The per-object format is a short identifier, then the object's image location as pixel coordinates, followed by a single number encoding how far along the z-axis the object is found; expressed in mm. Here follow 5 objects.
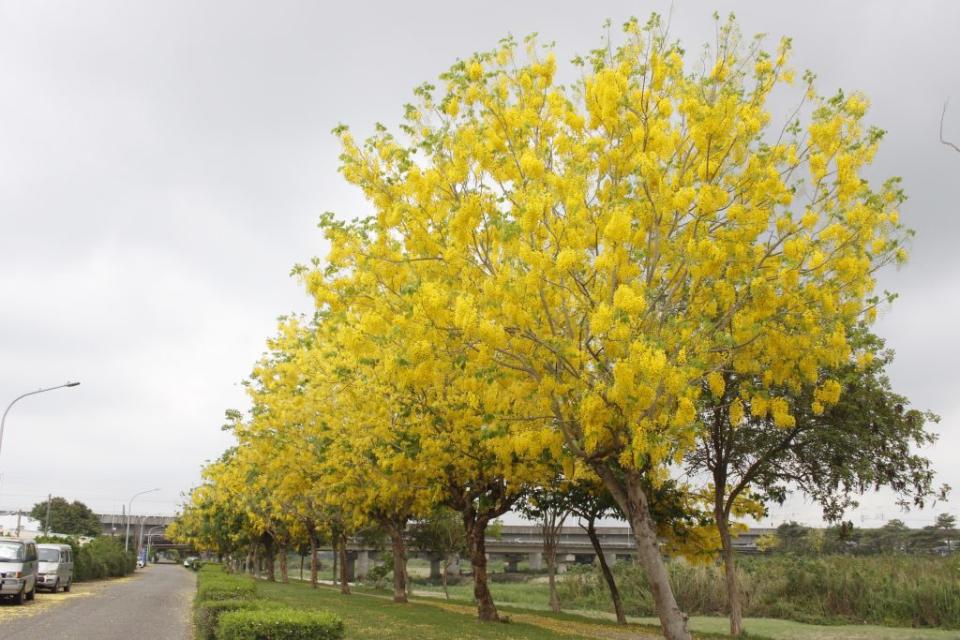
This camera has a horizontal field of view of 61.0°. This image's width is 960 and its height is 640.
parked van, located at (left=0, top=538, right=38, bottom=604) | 20141
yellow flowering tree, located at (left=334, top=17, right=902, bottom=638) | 9453
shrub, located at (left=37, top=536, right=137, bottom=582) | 37812
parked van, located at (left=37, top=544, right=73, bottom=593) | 26859
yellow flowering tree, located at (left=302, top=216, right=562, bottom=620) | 9766
